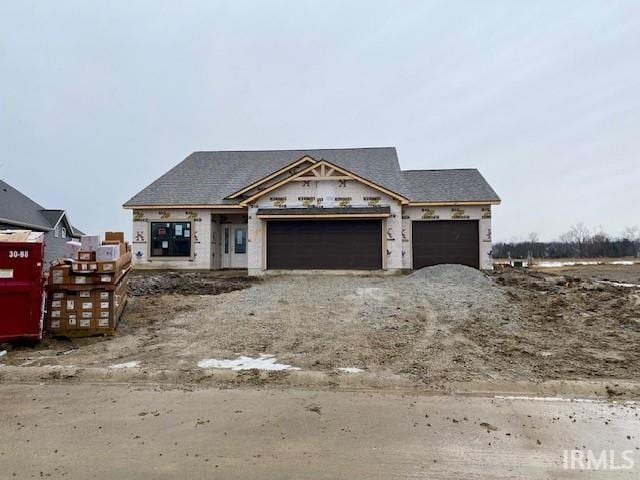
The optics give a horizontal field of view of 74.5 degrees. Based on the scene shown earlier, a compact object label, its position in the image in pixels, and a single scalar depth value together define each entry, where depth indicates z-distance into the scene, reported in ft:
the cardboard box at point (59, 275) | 24.63
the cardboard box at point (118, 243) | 31.45
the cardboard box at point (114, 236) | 33.99
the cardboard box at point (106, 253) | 25.29
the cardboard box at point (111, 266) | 25.05
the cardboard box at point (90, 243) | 25.38
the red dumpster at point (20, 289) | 22.52
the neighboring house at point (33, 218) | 81.41
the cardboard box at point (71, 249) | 28.43
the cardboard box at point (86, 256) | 25.23
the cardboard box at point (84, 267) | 24.75
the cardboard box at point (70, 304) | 25.00
